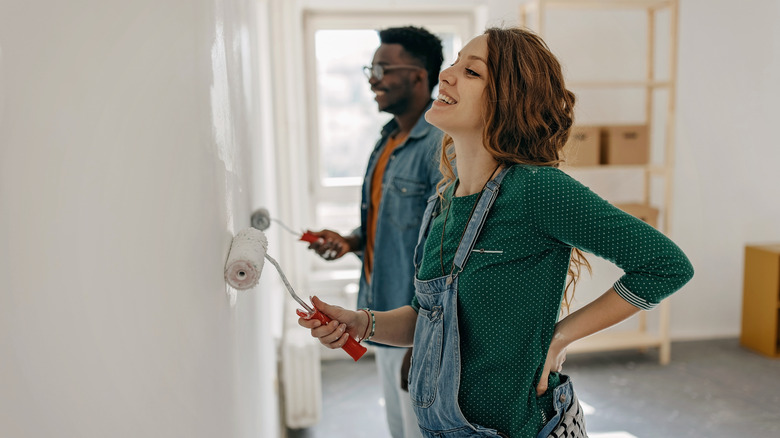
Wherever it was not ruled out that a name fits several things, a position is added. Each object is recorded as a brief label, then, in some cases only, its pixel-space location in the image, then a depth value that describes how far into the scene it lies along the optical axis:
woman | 0.95
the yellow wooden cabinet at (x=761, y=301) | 3.54
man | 1.70
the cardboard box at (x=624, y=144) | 3.32
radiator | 2.58
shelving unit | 3.30
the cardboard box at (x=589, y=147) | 3.25
